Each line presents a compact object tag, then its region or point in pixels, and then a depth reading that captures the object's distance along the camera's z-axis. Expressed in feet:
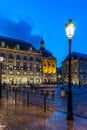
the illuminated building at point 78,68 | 253.70
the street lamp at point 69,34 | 20.48
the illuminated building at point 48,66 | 215.64
